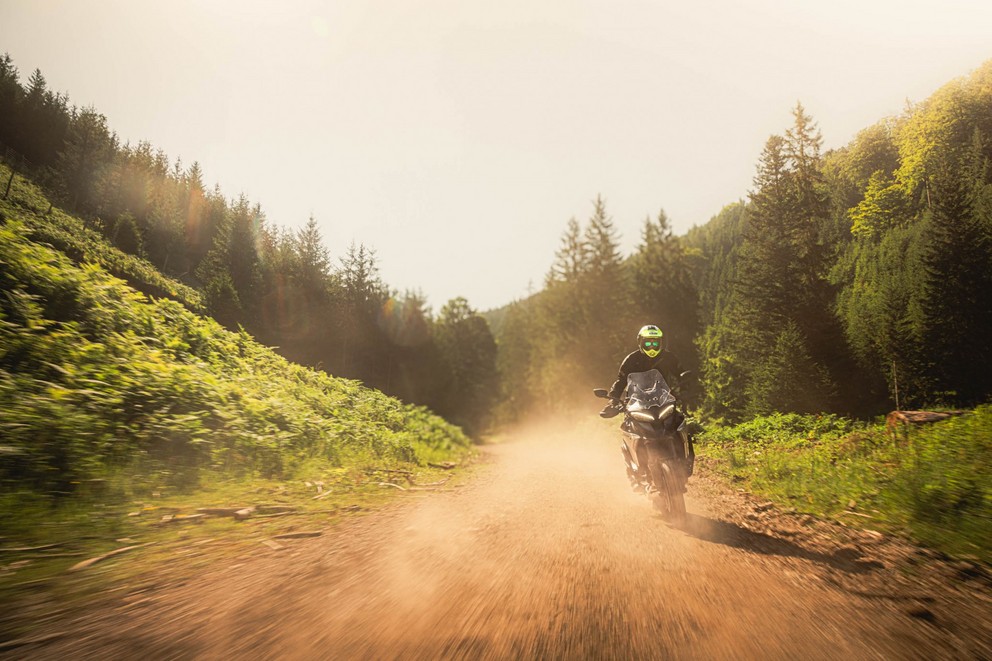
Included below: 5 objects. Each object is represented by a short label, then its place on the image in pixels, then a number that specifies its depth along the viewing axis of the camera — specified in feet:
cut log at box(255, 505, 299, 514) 17.02
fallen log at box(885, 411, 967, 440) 35.58
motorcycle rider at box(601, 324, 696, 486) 21.70
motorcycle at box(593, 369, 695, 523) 17.54
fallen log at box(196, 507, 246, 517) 15.59
